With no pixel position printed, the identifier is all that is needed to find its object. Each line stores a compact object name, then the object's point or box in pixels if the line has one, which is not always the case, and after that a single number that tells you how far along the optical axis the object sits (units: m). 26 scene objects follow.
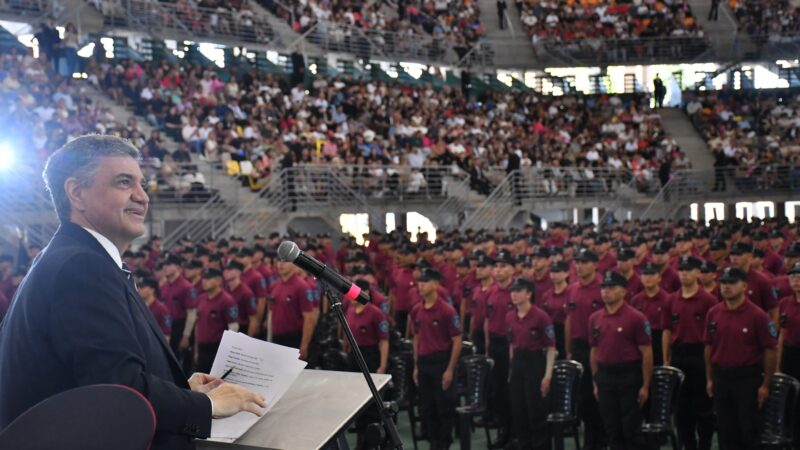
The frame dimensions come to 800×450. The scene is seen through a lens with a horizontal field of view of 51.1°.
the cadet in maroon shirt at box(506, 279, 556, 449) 7.48
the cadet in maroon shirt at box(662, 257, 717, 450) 7.61
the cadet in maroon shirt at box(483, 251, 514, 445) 8.72
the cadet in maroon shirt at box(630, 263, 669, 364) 8.38
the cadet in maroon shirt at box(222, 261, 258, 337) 10.07
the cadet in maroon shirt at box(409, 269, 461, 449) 7.95
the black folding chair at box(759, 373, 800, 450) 6.03
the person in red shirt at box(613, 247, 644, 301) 9.95
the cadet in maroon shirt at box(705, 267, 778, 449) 6.67
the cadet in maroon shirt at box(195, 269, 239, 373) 9.31
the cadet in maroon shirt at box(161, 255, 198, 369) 10.56
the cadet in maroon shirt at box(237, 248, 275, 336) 10.94
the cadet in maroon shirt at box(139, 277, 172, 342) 9.39
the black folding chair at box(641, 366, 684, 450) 6.50
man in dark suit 1.94
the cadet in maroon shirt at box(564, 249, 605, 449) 8.01
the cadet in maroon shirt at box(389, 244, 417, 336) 11.70
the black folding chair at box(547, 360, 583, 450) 6.87
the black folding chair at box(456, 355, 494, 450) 7.36
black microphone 2.76
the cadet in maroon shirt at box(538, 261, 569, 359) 9.15
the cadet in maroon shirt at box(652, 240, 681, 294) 10.02
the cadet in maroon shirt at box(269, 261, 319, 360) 9.84
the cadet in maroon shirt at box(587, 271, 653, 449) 6.85
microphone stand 2.51
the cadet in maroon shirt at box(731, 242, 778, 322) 8.65
